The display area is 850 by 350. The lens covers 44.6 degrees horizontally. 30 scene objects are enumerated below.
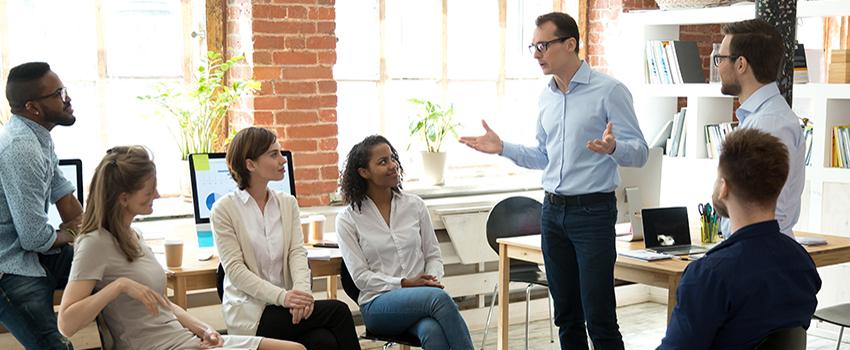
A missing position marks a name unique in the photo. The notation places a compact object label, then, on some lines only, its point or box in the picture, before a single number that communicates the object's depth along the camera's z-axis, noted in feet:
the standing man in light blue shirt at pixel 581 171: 12.40
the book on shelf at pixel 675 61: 20.34
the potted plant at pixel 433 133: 19.21
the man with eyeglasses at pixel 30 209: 10.96
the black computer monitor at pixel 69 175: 13.10
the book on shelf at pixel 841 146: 18.16
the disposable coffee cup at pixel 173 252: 12.86
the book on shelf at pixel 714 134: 19.66
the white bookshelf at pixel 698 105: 18.29
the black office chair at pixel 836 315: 13.86
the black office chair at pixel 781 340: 7.59
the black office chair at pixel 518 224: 16.52
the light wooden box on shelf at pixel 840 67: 18.31
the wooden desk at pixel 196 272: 12.60
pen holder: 14.98
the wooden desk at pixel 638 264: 12.99
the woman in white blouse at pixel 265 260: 12.32
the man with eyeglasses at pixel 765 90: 11.33
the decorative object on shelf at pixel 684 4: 19.86
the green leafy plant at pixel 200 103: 16.25
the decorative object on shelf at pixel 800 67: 18.72
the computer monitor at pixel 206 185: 14.25
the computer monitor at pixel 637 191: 14.69
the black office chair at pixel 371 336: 12.93
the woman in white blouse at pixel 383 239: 13.08
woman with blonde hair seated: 10.16
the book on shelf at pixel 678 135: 20.61
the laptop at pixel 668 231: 14.25
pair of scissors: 15.01
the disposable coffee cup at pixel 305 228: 15.12
